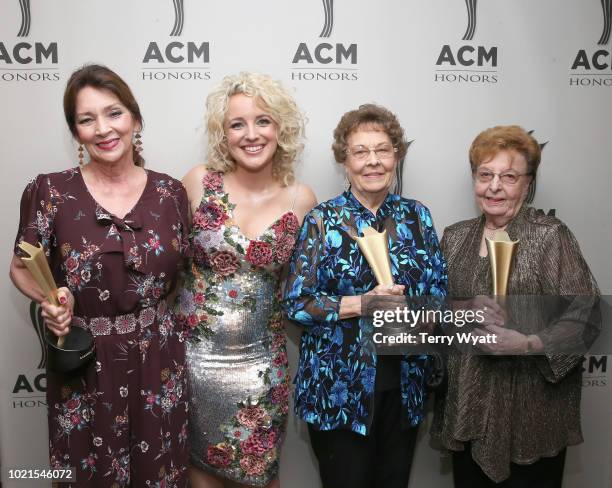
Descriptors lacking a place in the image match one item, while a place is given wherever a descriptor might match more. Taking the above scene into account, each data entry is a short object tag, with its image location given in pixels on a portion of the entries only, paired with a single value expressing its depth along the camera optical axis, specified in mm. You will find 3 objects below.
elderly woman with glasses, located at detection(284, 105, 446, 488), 1669
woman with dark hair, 1541
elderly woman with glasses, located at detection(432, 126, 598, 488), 1670
